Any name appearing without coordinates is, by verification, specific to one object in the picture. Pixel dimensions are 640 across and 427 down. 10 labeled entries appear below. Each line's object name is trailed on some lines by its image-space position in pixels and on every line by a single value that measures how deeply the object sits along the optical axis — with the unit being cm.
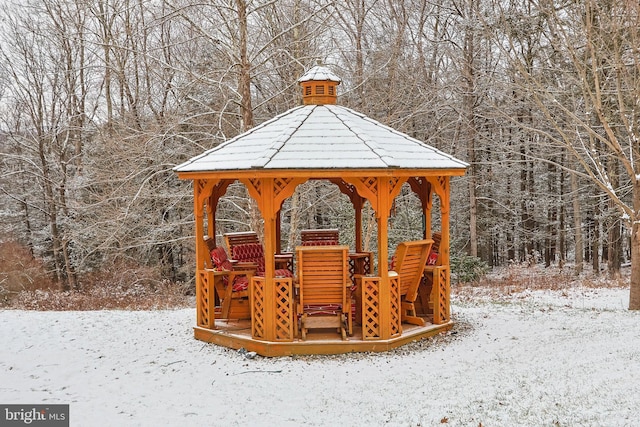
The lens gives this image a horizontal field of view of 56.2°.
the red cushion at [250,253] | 960
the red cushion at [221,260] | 832
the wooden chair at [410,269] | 786
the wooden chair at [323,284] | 727
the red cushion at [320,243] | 1065
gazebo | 731
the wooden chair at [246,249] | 959
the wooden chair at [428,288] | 870
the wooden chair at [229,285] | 830
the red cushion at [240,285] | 846
